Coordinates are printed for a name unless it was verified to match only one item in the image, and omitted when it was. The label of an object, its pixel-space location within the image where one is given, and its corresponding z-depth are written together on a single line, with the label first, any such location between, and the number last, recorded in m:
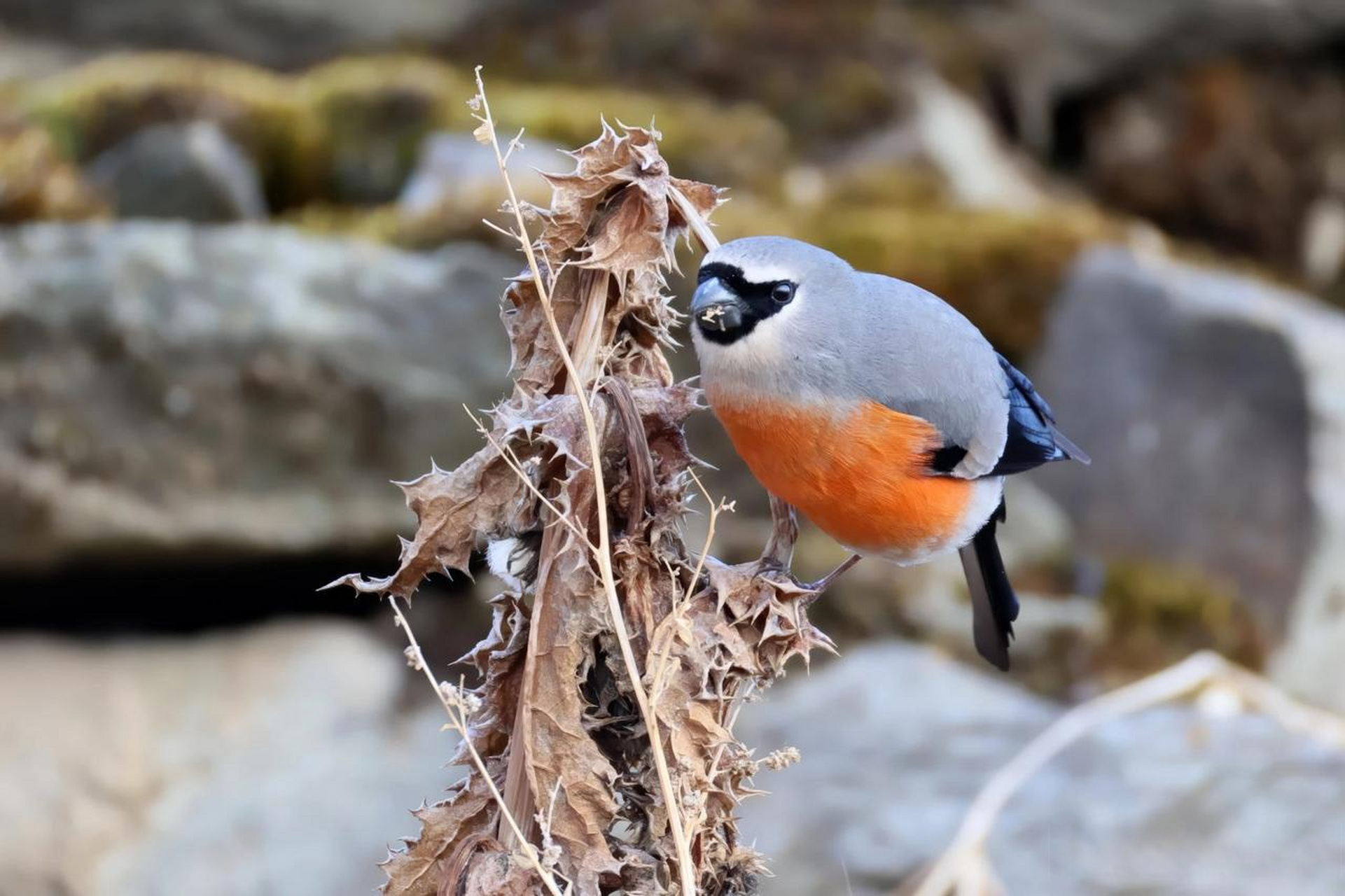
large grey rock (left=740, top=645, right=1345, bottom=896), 6.14
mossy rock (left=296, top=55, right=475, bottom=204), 11.51
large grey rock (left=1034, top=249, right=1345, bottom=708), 8.79
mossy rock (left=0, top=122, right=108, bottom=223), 8.87
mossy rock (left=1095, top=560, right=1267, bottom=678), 8.93
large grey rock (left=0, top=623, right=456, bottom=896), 8.34
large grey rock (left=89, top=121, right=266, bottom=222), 10.20
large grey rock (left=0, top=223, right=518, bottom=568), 8.20
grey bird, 3.29
